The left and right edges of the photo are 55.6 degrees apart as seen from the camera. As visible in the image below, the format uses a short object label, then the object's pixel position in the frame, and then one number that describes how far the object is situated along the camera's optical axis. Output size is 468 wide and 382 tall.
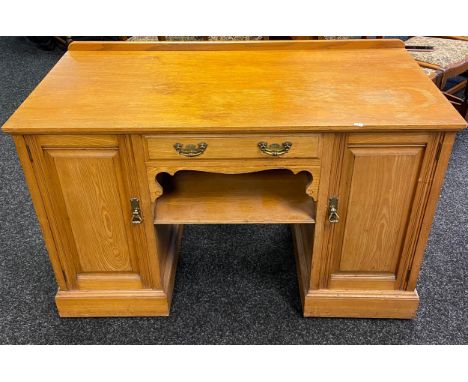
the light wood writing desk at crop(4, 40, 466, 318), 1.08
